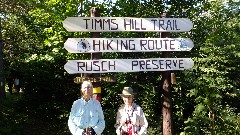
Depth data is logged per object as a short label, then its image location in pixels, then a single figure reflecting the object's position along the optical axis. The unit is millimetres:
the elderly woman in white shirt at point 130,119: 4641
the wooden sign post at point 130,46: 5434
